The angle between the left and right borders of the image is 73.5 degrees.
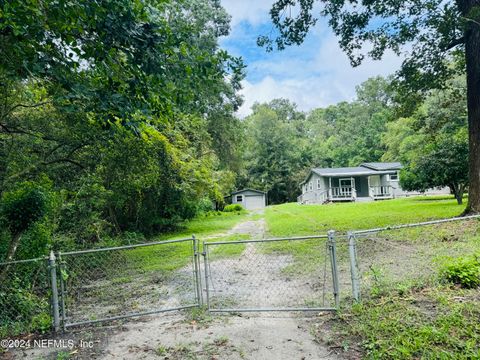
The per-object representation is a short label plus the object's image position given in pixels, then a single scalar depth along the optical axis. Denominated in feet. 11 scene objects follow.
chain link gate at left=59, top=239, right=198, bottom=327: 15.20
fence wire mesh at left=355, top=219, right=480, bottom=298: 14.83
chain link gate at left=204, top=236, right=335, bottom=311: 14.64
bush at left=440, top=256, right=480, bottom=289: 13.56
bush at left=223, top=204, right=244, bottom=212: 94.43
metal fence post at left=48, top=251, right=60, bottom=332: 13.12
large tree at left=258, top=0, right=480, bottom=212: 28.63
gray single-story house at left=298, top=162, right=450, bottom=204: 90.74
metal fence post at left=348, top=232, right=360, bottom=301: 12.76
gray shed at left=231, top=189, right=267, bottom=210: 118.32
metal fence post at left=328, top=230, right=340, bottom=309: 12.78
